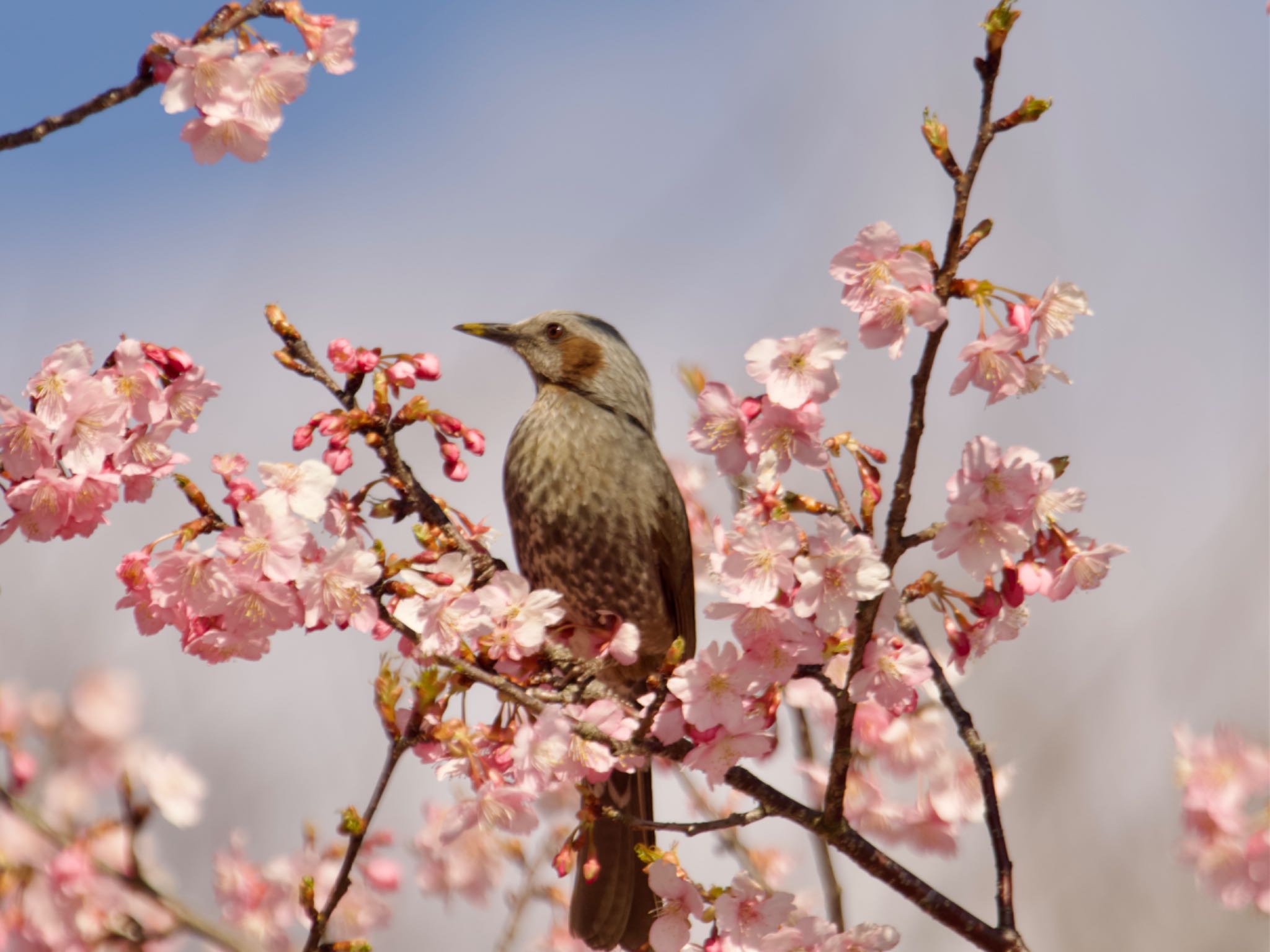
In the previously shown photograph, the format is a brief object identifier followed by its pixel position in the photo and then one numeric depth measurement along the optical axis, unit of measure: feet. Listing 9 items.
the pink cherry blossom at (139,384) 15.46
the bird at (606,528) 26.00
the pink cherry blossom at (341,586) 15.02
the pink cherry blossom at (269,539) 14.69
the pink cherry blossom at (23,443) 15.01
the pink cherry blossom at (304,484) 15.02
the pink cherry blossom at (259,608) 14.96
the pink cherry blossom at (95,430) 15.01
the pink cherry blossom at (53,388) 14.90
